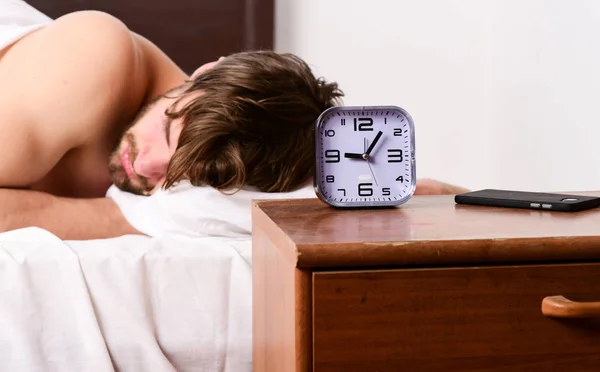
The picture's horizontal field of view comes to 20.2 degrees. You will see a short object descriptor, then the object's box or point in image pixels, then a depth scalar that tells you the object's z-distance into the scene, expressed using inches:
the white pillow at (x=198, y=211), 80.7
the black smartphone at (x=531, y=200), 69.1
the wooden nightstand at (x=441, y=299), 62.1
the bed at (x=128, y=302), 73.0
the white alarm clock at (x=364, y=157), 70.0
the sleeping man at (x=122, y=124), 84.2
